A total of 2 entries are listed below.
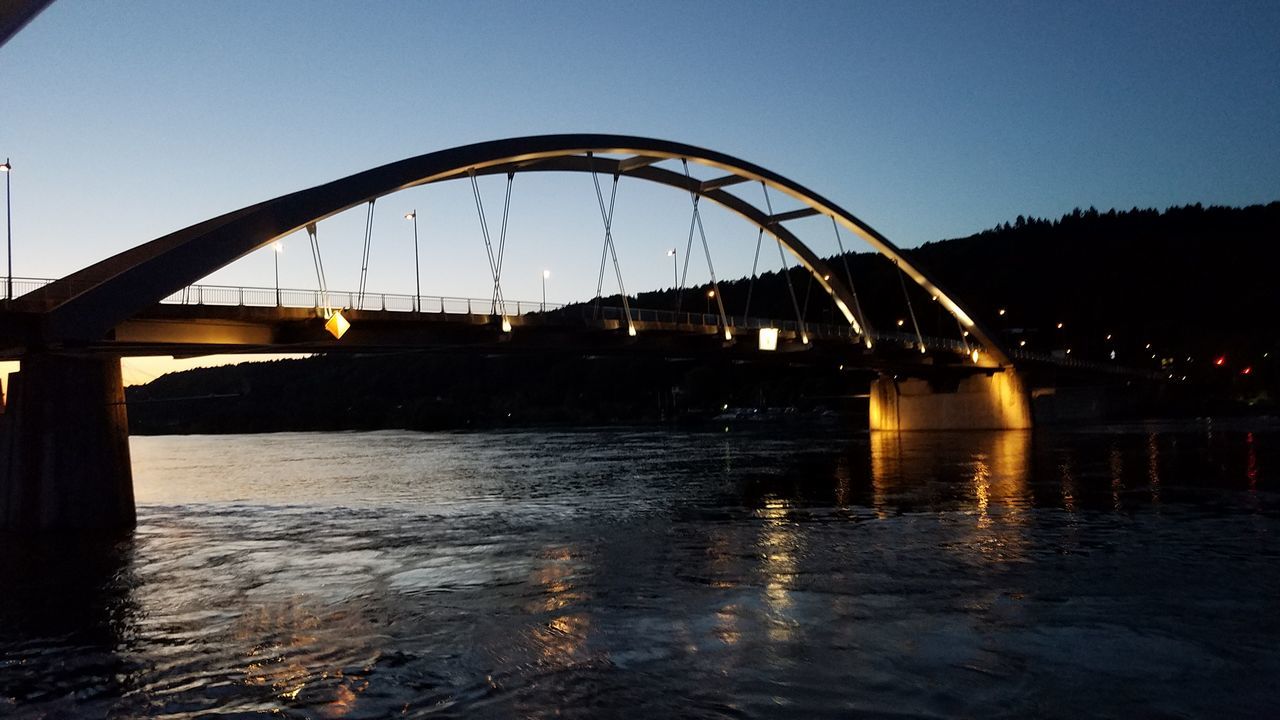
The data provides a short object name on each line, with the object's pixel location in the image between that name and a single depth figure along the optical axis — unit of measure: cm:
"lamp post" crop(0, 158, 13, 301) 2699
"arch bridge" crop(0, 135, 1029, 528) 2292
